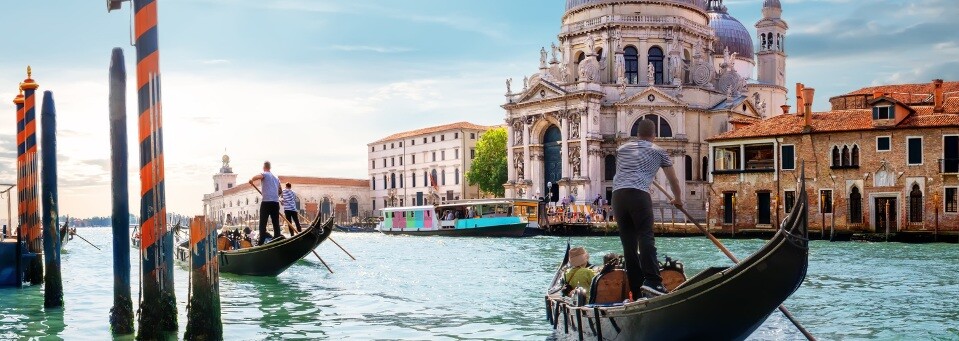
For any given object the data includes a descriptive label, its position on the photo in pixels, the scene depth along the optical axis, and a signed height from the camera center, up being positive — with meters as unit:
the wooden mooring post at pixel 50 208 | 10.45 -0.29
